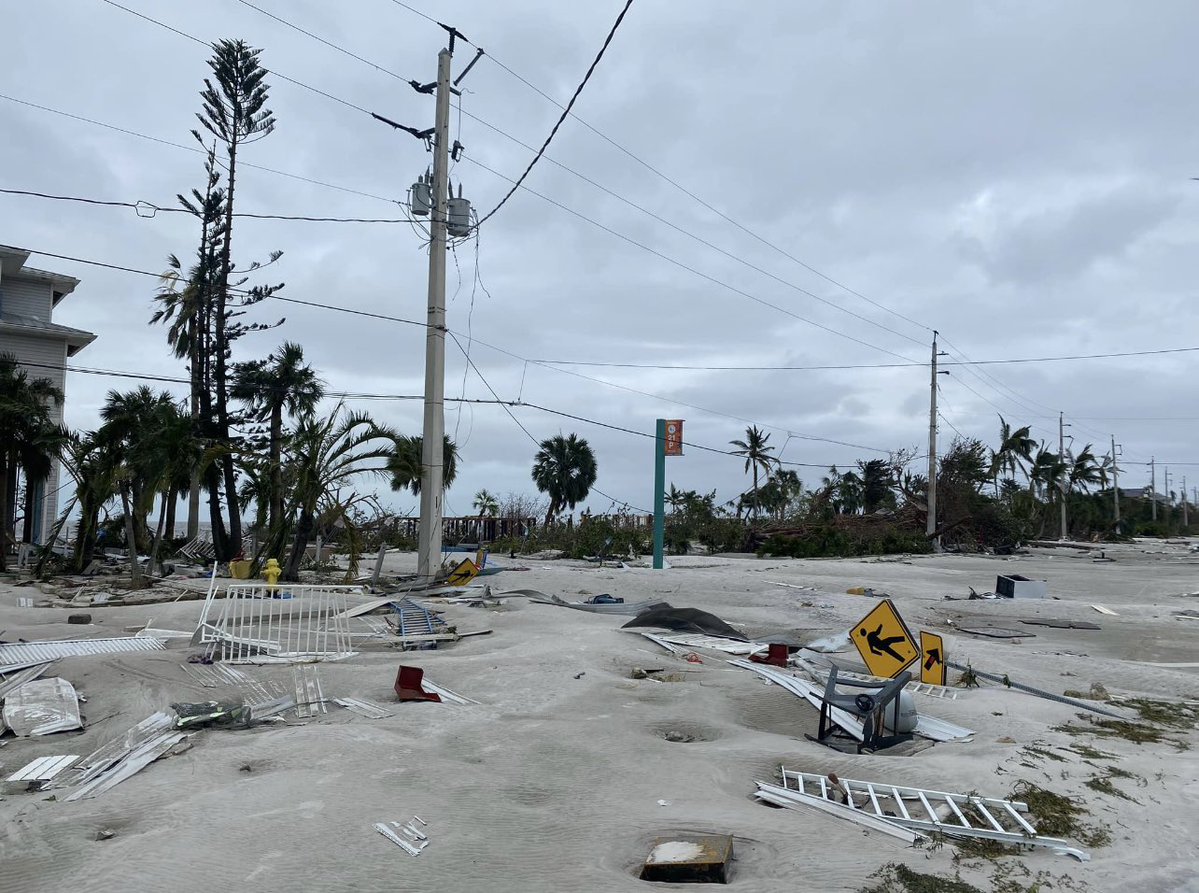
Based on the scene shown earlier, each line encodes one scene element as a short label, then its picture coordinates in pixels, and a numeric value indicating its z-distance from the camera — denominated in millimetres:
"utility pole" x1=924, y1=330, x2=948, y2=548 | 45250
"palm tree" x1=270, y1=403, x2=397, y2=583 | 19516
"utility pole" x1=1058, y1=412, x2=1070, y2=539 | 76281
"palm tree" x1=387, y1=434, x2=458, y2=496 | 20516
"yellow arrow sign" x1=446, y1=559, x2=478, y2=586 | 19328
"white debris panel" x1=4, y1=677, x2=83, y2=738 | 7477
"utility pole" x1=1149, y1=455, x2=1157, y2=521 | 111312
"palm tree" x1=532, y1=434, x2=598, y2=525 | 57094
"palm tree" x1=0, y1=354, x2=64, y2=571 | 22281
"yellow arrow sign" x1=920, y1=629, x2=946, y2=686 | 10375
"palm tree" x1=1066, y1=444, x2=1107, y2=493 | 80750
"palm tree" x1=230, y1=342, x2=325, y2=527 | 32094
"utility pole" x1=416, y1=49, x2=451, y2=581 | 20375
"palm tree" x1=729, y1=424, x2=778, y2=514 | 68062
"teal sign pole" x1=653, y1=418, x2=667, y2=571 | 28281
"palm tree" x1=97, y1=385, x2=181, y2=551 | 20812
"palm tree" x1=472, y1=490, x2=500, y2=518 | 59000
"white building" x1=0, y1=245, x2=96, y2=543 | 31000
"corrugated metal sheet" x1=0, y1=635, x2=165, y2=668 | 9662
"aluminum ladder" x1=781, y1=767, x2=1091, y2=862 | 5414
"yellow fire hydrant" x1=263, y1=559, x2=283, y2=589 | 14584
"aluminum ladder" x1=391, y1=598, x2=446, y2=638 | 13125
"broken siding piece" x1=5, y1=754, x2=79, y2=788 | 6031
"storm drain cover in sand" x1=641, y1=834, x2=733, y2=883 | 4742
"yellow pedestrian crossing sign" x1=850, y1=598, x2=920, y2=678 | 9445
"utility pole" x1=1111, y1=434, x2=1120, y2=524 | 90525
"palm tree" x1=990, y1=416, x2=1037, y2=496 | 64688
